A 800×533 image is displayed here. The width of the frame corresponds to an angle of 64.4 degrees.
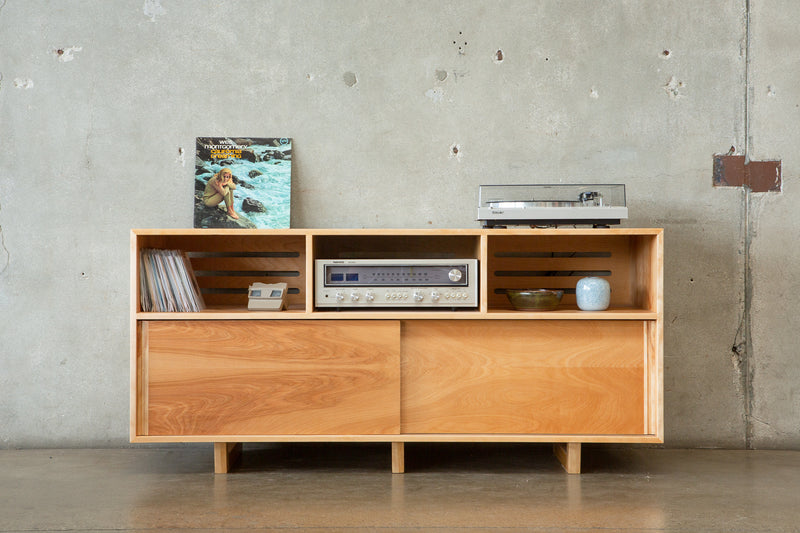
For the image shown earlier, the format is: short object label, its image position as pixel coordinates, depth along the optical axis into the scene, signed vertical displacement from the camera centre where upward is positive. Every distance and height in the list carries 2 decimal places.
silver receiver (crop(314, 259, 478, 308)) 2.24 -0.06
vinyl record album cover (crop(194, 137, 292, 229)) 2.62 +0.36
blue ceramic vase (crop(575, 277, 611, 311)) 2.28 -0.09
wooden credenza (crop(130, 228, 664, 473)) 2.22 -0.37
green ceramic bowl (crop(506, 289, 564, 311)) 2.30 -0.11
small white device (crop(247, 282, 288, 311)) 2.29 -0.11
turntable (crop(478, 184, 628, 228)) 2.27 +0.21
